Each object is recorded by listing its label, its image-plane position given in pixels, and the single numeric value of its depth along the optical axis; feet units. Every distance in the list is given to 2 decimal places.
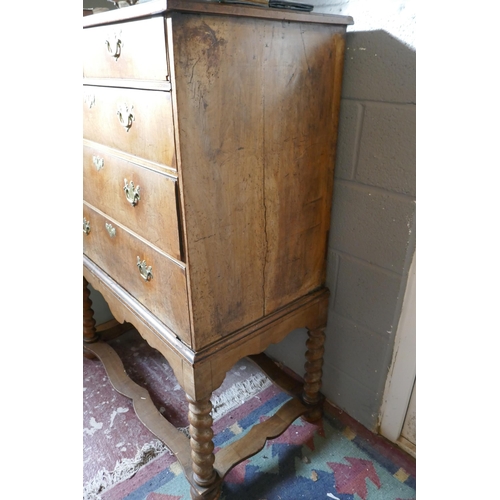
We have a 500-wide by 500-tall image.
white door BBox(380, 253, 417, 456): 3.91
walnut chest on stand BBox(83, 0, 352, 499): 2.63
